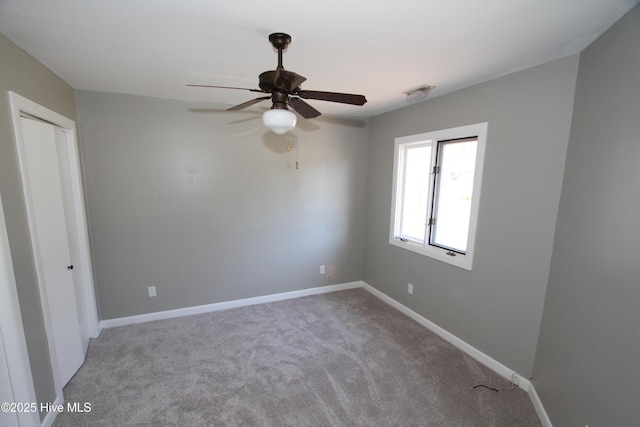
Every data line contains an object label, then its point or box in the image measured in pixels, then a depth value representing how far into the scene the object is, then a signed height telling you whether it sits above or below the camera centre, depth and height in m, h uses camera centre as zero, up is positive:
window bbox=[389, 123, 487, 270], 2.46 -0.10
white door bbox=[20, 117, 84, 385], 1.86 -0.53
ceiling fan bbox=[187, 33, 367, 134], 1.46 +0.50
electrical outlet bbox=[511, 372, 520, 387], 2.15 -1.56
